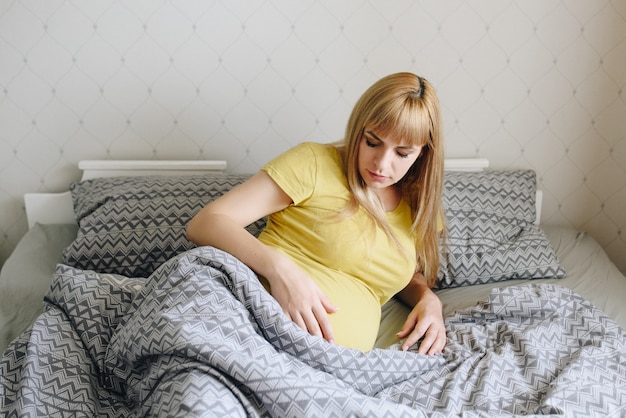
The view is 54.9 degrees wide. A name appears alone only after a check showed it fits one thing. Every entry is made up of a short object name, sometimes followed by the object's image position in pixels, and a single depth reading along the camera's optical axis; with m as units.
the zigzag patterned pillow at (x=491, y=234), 1.74
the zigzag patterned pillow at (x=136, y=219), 1.64
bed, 1.01
